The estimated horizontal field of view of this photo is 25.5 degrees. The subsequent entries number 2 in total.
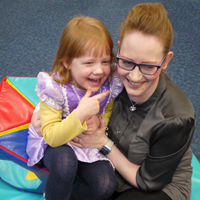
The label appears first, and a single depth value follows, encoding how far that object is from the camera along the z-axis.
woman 1.19
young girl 1.26
